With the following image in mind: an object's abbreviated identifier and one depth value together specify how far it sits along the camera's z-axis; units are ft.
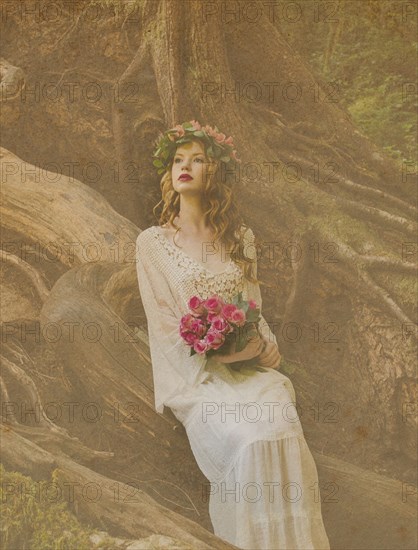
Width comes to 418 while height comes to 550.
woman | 19.70
